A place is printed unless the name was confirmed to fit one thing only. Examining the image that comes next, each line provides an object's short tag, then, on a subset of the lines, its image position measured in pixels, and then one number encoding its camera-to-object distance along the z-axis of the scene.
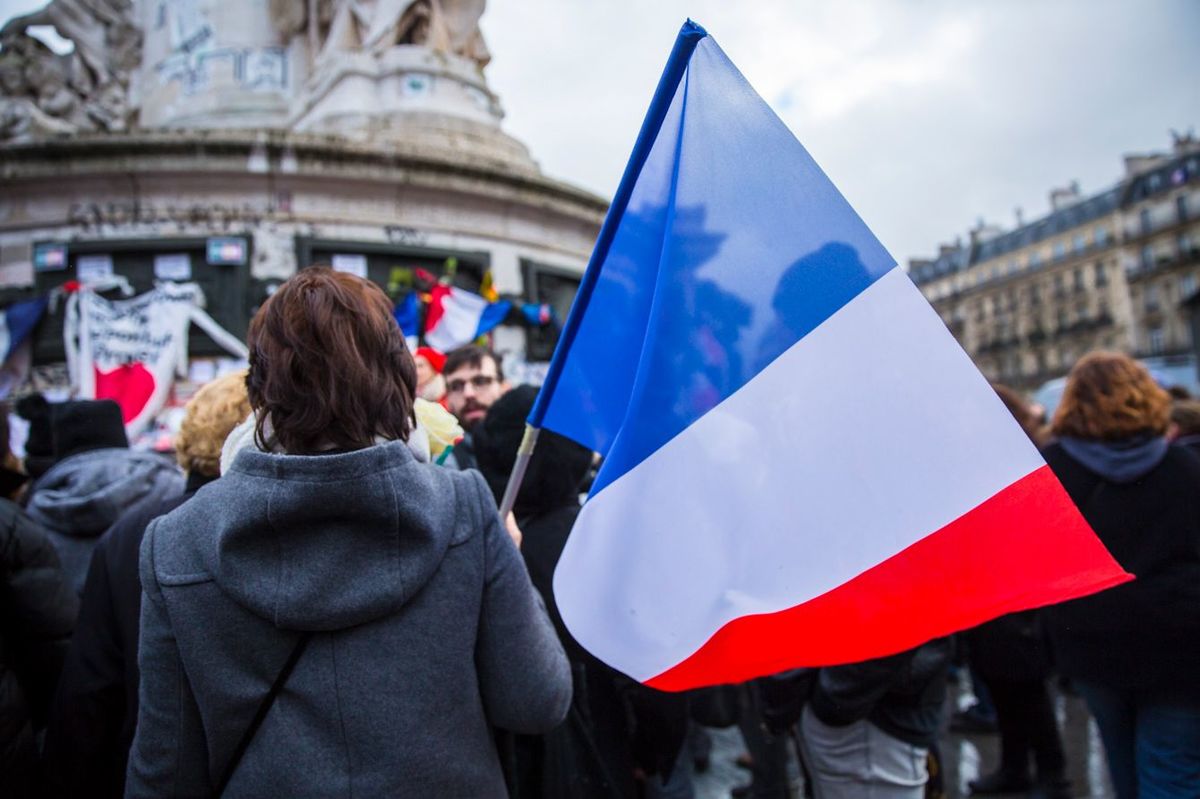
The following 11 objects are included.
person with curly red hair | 2.35
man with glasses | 3.37
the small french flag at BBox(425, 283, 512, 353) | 6.51
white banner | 5.77
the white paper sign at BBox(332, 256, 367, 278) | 6.48
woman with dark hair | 1.26
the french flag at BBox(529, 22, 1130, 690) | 1.58
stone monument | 6.16
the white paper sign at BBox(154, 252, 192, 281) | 6.15
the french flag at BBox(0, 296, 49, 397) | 5.78
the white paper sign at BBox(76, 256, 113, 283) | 6.03
